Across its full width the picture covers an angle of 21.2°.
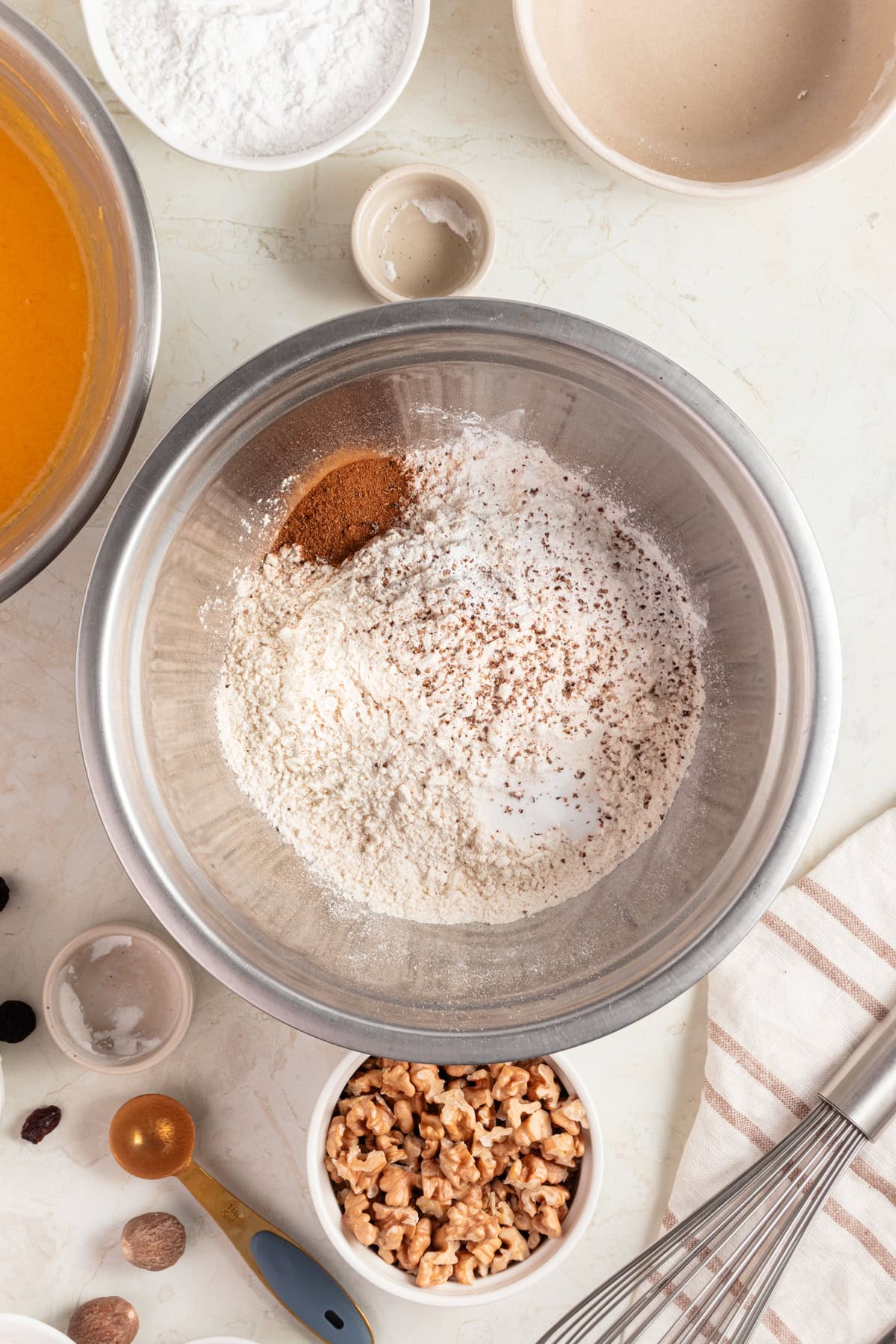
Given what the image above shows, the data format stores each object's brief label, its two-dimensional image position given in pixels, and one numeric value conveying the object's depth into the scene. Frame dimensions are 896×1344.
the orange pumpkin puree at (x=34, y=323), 0.94
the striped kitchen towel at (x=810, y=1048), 1.01
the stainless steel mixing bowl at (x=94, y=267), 0.90
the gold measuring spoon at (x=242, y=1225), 1.00
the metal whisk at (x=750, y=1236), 1.00
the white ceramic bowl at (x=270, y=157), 0.95
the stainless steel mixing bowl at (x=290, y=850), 0.91
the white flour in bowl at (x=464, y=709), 0.95
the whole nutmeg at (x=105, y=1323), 1.00
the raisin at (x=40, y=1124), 1.00
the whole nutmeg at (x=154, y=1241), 1.00
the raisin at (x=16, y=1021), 0.99
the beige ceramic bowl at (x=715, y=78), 1.00
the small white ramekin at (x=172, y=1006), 0.99
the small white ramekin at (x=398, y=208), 0.98
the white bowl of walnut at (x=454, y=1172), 0.98
